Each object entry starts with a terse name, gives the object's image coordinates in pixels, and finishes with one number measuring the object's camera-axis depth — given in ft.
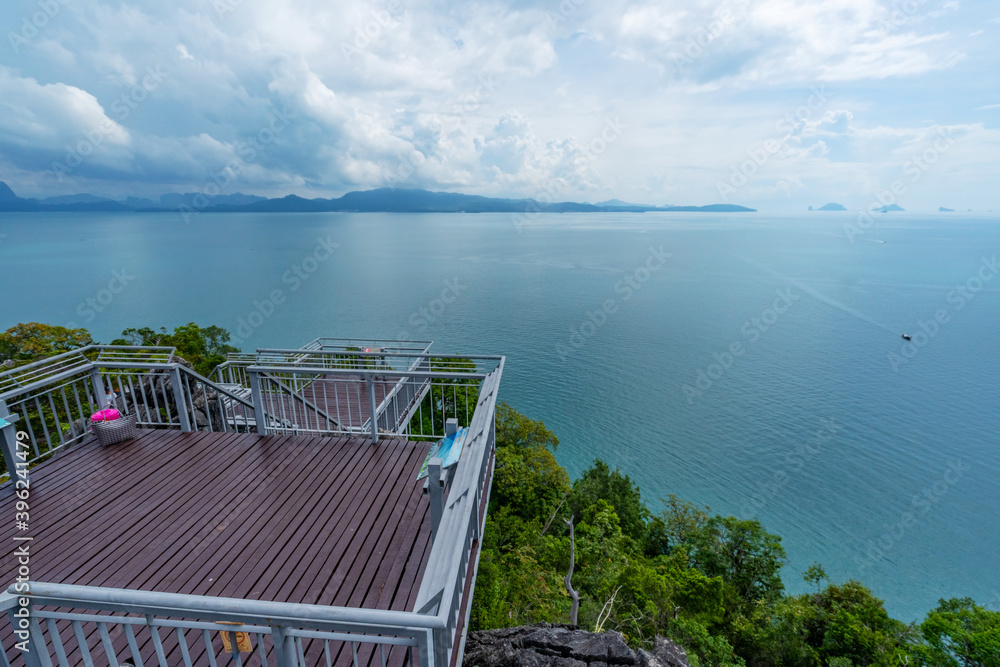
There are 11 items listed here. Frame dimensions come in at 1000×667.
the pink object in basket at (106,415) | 21.84
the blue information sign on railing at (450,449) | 12.48
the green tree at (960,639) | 58.65
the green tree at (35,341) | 91.18
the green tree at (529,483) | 72.79
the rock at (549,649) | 22.18
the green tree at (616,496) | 87.66
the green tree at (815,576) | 81.52
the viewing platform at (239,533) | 7.30
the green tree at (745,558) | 77.87
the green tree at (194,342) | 111.42
